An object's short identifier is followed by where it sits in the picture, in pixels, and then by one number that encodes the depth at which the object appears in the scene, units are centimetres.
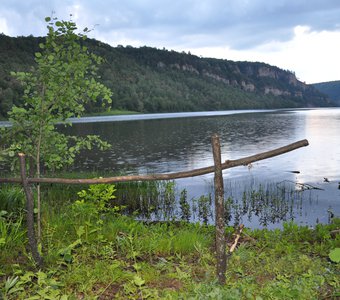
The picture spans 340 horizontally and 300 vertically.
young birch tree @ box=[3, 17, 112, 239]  770
